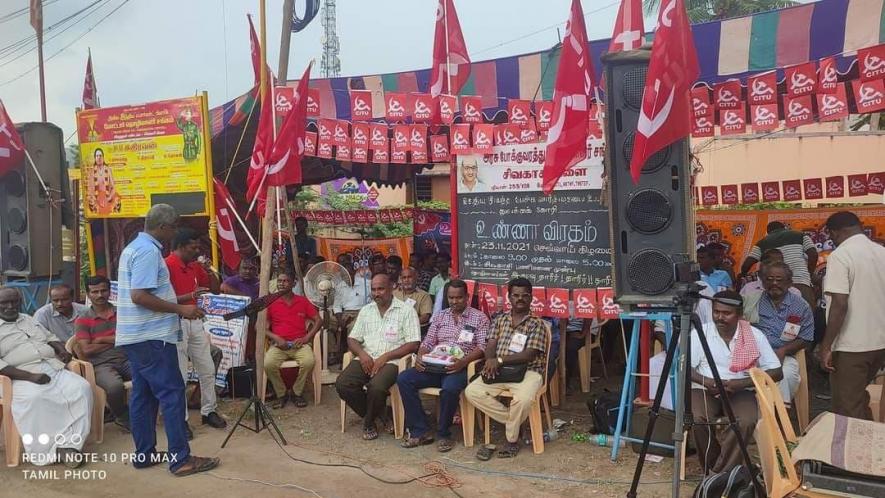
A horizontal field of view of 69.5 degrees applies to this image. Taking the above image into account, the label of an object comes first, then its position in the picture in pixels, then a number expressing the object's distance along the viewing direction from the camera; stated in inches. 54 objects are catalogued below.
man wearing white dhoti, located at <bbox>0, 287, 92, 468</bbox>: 179.8
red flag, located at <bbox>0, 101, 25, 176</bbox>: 277.7
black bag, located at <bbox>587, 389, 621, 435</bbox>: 189.8
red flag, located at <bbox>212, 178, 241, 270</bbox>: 270.7
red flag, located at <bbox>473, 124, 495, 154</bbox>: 208.7
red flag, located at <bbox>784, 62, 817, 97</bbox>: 203.5
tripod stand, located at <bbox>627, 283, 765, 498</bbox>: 126.6
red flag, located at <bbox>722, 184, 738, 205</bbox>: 443.8
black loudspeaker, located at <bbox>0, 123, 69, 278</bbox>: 287.4
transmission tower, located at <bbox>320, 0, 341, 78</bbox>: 1270.5
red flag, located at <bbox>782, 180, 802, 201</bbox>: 411.2
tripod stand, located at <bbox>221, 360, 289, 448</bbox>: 194.5
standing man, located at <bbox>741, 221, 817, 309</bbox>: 243.4
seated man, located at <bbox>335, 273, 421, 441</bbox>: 199.2
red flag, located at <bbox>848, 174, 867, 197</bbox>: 373.4
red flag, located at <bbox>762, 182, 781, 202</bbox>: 427.8
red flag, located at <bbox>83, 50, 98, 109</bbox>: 373.7
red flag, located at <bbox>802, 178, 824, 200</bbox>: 400.8
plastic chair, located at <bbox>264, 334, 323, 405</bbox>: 236.7
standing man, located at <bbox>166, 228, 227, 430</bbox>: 198.8
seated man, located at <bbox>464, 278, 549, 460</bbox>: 178.4
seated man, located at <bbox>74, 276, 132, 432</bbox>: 203.2
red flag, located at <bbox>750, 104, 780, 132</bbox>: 211.9
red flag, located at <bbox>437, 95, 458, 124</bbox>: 240.4
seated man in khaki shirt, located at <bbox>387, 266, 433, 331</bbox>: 259.1
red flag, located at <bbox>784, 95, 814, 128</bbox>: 206.2
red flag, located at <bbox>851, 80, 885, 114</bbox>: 193.2
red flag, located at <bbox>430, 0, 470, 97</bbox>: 266.5
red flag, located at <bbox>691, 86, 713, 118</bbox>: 219.8
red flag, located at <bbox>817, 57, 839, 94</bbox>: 199.3
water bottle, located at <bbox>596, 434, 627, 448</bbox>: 185.6
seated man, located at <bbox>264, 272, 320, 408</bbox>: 231.6
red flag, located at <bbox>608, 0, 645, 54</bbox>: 178.1
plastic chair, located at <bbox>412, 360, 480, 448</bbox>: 189.5
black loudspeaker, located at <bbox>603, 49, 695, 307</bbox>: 151.8
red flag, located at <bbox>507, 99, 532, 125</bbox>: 224.4
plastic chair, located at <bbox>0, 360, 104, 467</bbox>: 180.1
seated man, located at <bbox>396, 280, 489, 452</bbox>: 190.1
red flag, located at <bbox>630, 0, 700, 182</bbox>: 141.7
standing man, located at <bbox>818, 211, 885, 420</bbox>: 155.0
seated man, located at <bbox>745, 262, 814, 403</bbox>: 181.5
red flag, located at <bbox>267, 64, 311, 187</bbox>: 217.2
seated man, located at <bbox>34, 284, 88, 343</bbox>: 216.4
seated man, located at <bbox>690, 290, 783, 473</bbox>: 155.8
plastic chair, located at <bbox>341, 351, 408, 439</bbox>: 199.5
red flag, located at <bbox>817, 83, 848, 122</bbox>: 201.9
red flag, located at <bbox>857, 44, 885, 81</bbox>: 190.7
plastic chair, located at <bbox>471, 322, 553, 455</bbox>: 182.5
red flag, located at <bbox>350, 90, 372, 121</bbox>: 261.7
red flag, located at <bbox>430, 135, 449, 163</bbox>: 246.4
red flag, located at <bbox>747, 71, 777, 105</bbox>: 210.1
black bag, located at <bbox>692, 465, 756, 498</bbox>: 130.4
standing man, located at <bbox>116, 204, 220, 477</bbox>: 160.7
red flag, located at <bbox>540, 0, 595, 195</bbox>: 172.6
